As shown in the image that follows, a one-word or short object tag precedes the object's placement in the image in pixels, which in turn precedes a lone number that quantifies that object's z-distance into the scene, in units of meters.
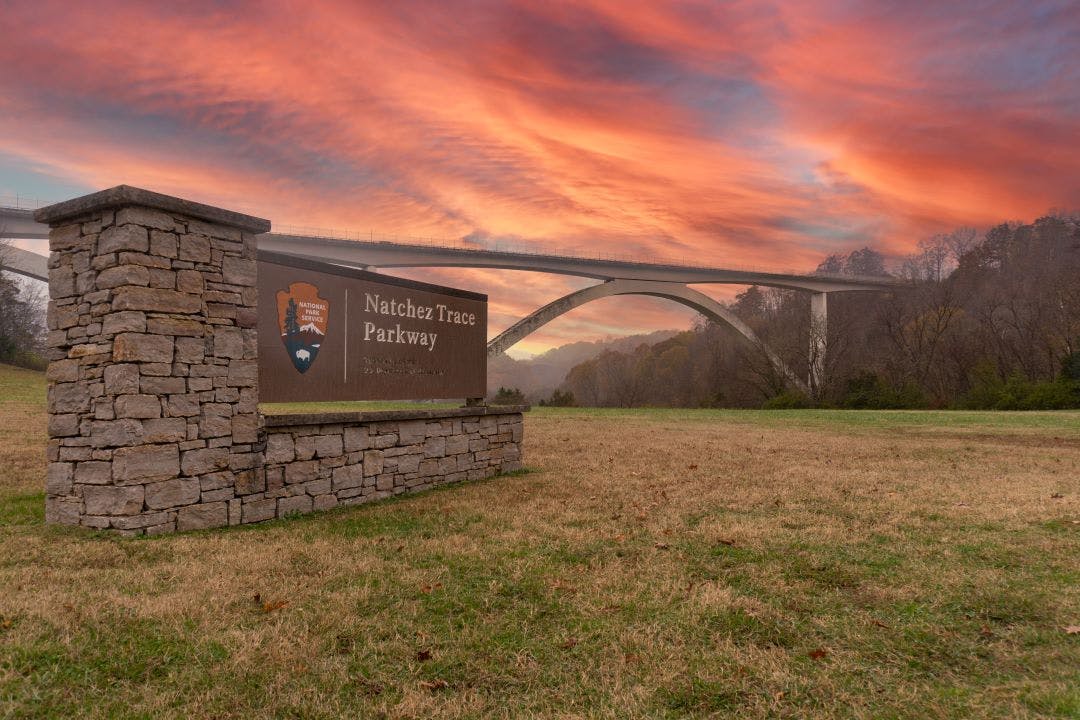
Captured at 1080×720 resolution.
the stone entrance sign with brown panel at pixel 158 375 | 5.63
